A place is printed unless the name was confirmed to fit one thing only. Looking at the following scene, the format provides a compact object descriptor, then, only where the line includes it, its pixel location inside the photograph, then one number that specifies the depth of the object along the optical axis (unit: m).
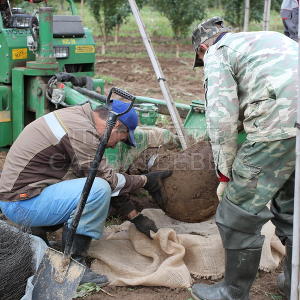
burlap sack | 3.50
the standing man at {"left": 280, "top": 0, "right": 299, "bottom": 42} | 6.25
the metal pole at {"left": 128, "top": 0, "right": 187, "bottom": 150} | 4.71
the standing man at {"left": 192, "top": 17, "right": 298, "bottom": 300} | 2.83
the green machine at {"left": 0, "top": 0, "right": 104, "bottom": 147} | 5.21
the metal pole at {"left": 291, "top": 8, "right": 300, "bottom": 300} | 2.54
